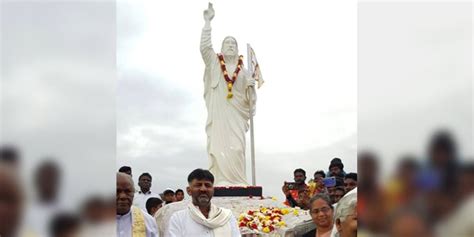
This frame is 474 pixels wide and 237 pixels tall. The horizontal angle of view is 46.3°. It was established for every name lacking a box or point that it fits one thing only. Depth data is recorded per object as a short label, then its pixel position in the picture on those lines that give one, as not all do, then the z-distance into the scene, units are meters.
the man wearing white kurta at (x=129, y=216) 2.65
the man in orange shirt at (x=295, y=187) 5.90
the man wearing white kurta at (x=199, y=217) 3.17
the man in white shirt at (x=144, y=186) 5.70
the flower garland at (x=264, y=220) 6.14
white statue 9.19
